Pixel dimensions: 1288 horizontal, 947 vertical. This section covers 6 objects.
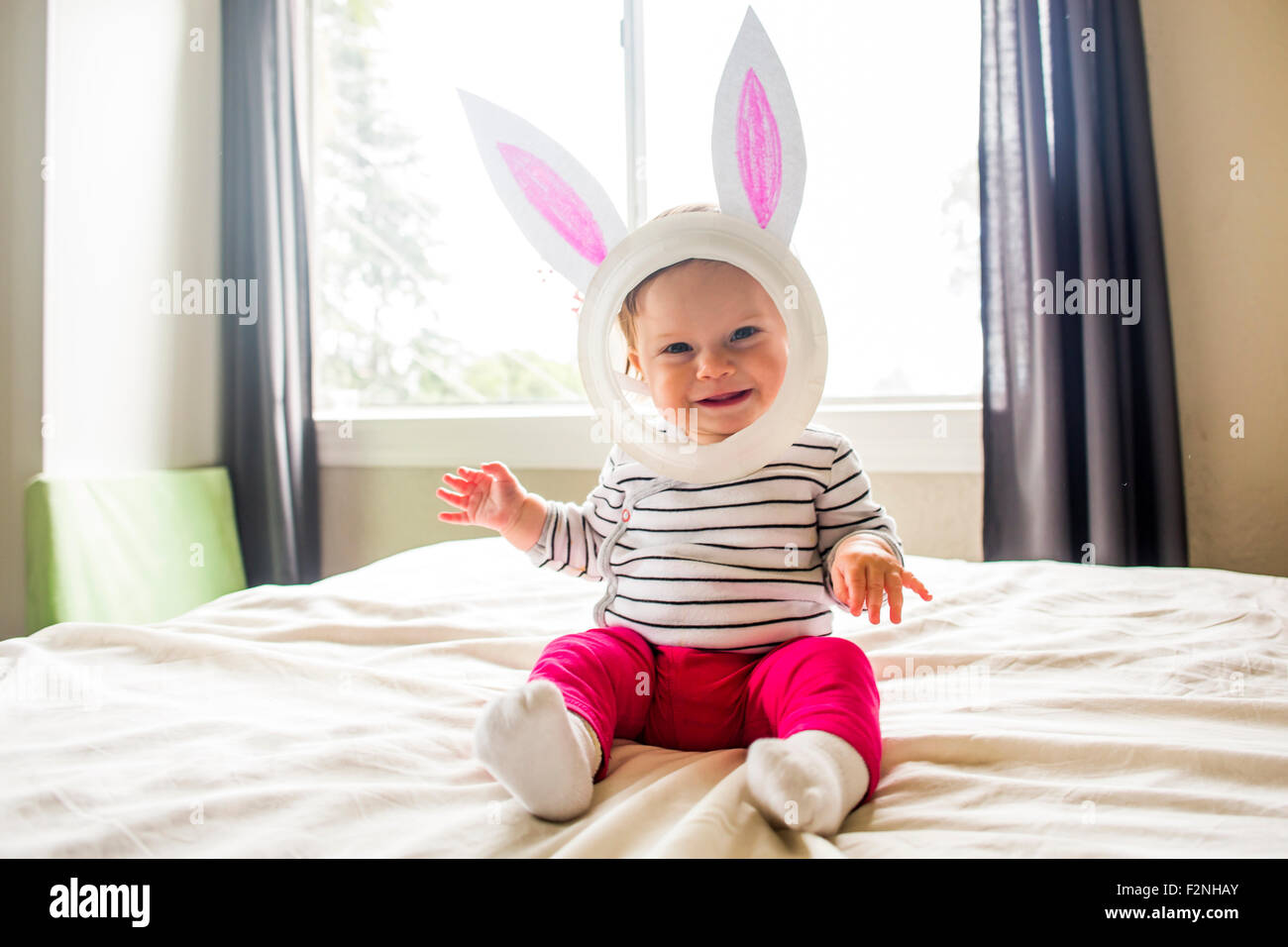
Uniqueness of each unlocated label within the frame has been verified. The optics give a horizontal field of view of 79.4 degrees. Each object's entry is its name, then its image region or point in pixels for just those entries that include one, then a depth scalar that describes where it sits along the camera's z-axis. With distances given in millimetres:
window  1984
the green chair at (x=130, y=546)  1678
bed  511
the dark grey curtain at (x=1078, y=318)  1560
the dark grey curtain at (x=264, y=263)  2205
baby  557
